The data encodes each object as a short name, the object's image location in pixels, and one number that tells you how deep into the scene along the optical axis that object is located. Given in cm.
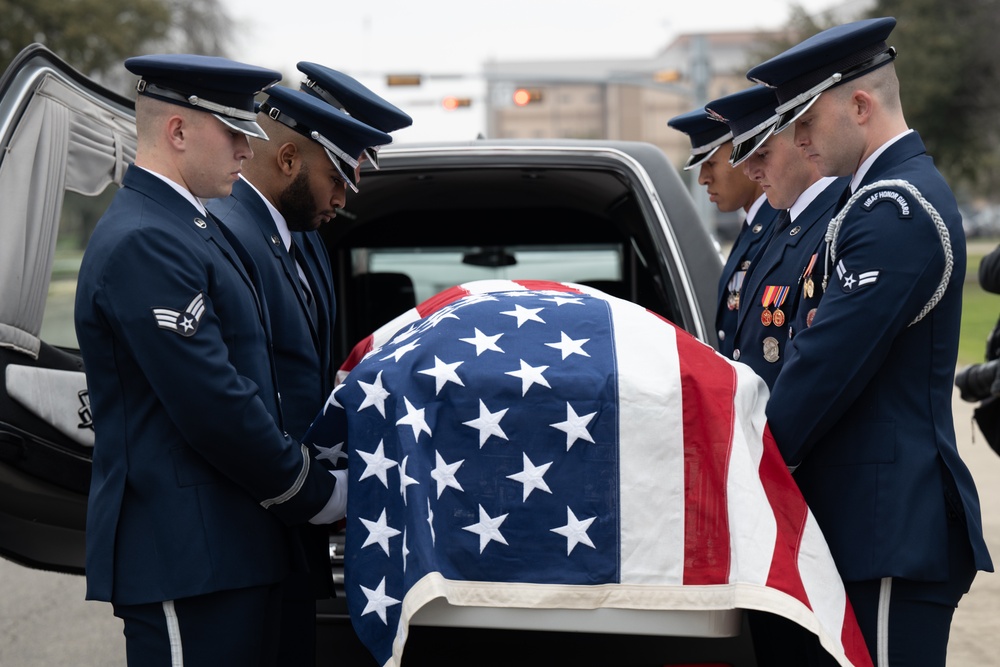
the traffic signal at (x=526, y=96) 1840
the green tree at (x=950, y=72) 2389
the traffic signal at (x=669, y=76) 2027
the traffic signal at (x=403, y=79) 1994
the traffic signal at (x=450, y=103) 1881
